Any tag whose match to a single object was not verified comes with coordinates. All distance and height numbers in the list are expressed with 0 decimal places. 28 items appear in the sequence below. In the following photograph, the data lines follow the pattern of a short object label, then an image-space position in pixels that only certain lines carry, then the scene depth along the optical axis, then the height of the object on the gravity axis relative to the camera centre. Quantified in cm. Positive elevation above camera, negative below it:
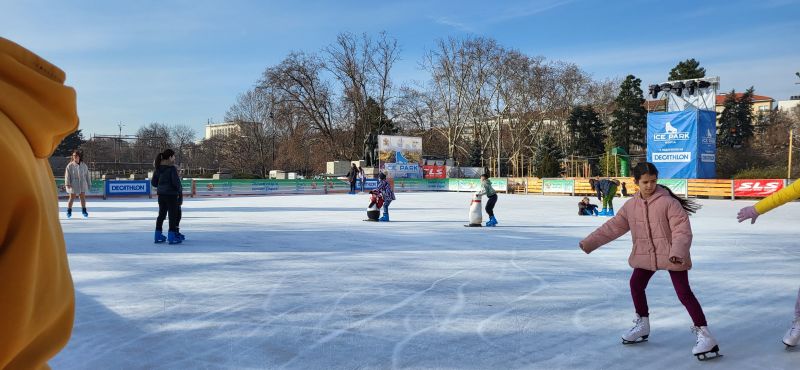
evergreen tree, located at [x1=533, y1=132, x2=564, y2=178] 4838 +83
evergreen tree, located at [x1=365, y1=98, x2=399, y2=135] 5290 +459
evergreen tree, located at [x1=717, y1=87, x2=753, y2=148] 5584 +393
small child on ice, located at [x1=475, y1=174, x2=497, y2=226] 1318 -54
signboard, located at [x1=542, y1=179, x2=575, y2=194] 3382 -112
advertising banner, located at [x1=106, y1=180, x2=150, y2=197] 2669 -58
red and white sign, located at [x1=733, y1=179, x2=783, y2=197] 2542 -106
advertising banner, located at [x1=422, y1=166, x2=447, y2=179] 4541 -23
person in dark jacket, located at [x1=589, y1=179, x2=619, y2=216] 1691 -74
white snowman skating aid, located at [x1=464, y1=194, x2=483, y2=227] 1293 -100
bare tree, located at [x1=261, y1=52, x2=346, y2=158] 4853 +661
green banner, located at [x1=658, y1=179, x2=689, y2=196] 2895 -101
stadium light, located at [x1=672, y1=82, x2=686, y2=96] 3238 +424
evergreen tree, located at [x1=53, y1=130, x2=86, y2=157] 7056 +357
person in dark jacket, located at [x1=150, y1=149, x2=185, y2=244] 932 -25
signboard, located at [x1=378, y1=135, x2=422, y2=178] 4225 +107
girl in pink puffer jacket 383 -50
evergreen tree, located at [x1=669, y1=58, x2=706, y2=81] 4862 +775
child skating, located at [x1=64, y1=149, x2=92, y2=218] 1452 -7
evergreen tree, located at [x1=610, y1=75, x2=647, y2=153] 5694 +477
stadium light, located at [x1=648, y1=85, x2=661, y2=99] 3291 +419
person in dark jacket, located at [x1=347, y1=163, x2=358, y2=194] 3228 -30
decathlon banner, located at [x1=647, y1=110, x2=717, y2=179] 3012 +104
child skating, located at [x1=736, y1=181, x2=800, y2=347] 394 -32
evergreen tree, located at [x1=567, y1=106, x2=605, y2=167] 5747 +352
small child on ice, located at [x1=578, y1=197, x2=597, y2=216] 1691 -122
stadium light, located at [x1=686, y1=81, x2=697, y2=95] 3198 +423
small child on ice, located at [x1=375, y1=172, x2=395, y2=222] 1415 -57
